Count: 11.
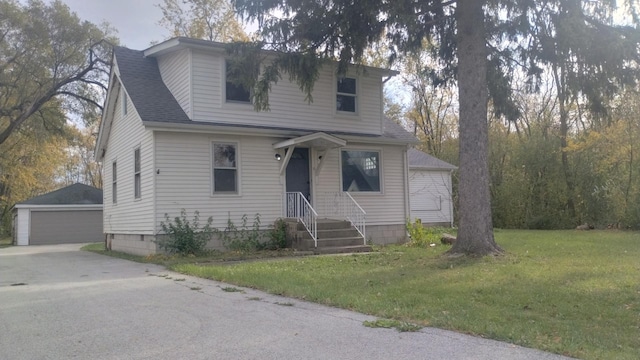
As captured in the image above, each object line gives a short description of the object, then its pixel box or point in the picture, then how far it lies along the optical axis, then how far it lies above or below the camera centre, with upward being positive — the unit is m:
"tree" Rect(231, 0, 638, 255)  10.84 +3.96
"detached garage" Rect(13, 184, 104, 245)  29.86 -0.03
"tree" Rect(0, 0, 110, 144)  26.02 +8.33
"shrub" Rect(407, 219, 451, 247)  15.23 -0.76
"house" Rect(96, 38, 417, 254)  14.12 +1.88
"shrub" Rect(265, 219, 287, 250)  14.61 -0.68
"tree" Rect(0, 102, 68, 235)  30.52 +4.41
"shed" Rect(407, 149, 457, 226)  25.45 +0.92
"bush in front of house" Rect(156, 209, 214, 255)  13.49 -0.54
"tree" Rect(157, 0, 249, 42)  31.72 +11.54
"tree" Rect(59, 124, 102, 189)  47.09 +5.20
